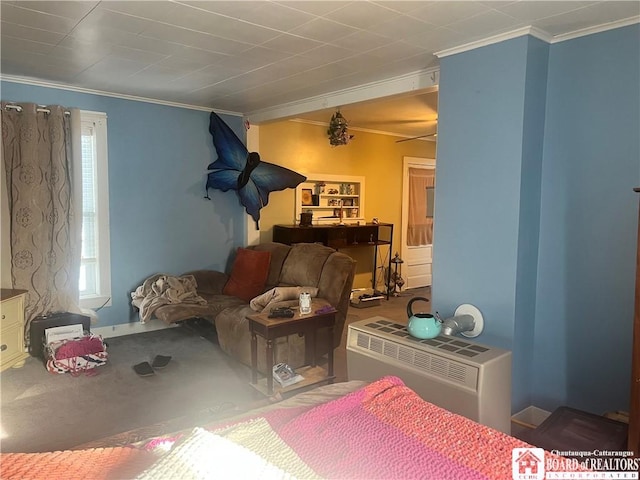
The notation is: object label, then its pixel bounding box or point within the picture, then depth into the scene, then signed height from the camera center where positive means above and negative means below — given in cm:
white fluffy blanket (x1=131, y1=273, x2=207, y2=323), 417 -81
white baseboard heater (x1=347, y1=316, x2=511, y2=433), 228 -84
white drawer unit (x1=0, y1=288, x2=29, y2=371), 348 -97
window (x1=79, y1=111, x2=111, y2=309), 426 -10
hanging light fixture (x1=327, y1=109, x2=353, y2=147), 469 +80
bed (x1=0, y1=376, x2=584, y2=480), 118 -71
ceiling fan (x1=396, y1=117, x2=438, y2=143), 652 +105
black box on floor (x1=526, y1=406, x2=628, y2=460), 222 -110
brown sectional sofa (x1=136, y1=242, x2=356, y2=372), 363 -87
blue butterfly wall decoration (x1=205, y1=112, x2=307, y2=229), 493 +37
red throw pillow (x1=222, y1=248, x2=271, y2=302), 455 -68
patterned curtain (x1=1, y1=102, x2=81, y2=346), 378 -3
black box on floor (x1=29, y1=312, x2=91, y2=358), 379 -100
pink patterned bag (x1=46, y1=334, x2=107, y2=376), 353 -117
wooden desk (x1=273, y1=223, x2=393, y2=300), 542 -34
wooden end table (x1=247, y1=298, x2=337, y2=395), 321 -87
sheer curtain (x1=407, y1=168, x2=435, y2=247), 693 +3
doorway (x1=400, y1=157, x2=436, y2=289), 684 -14
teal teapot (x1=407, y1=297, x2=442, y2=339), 261 -66
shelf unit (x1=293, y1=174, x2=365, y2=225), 582 +13
